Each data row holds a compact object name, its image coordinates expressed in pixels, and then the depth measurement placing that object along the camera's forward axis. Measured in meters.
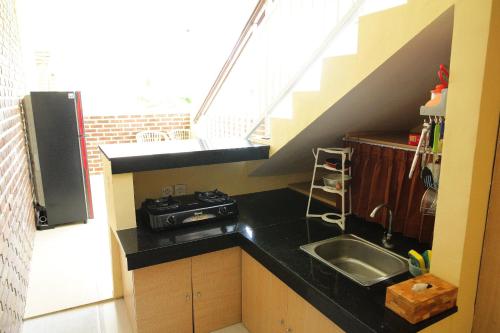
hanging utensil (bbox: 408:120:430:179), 1.44
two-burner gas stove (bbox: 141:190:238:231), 2.00
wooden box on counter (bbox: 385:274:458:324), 1.19
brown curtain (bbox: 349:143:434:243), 1.84
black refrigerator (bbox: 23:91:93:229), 3.67
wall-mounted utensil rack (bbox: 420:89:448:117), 1.29
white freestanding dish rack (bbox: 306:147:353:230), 2.06
